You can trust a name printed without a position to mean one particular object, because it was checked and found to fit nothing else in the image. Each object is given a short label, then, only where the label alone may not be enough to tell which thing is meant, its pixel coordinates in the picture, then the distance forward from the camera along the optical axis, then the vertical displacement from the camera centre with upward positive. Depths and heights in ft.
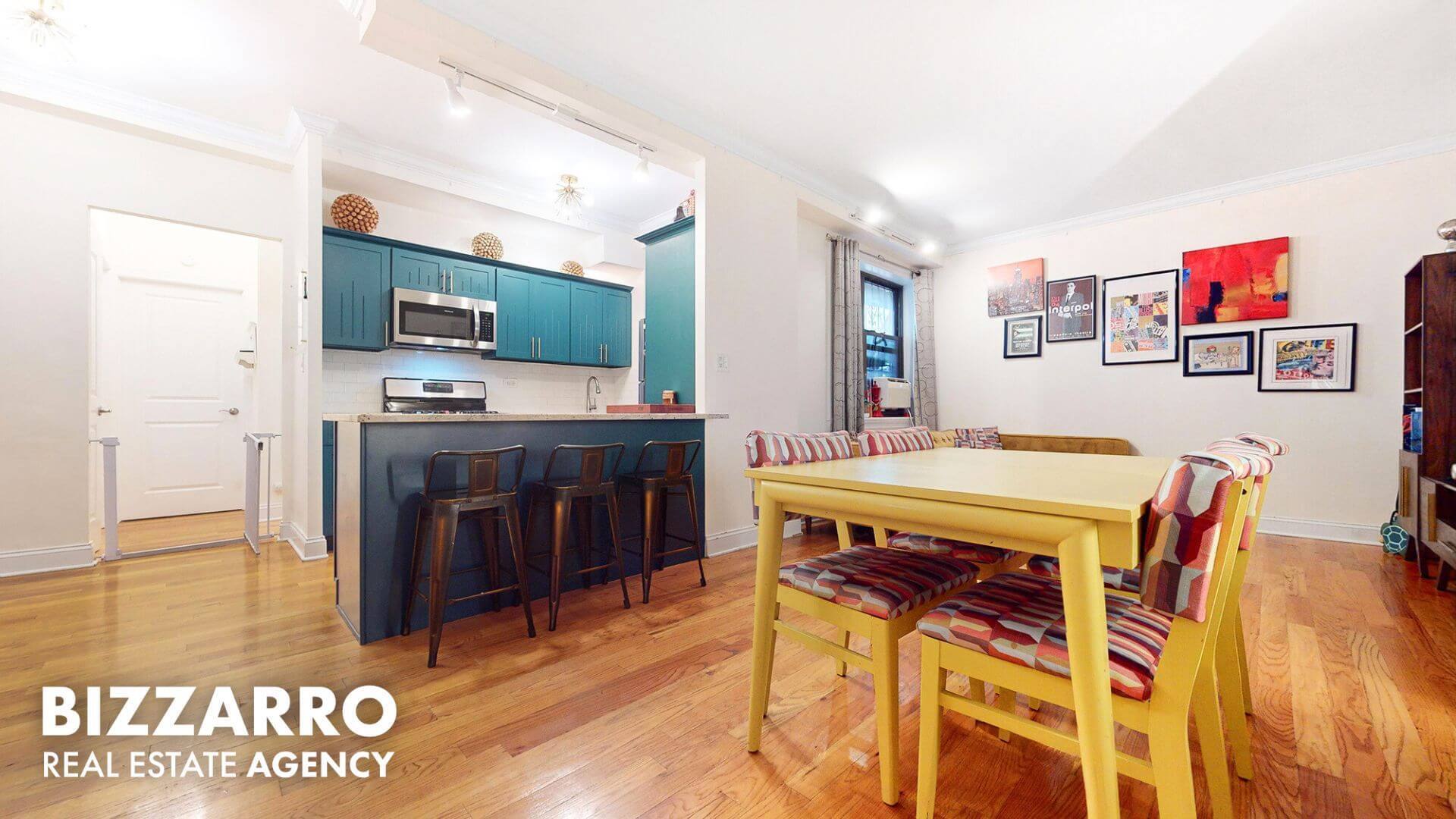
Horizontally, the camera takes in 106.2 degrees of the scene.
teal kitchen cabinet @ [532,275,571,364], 17.02 +2.74
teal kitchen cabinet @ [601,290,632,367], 18.79 +2.75
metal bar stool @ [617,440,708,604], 9.34 -1.49
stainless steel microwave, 13.89 +2.22
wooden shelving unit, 9.94 +0.07
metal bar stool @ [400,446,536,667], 6.99 -1.47
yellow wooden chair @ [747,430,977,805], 4.39 -1.71
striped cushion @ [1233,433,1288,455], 4.79 -0.34
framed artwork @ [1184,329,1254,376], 14.48 +1.42
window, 19.17 +2.72
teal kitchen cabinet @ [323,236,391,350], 13.09 +2.74
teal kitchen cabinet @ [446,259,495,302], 15.21 +3.55
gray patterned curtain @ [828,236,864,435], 15.88 +1.86
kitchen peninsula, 7.48 -1.29
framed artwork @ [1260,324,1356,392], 13.28 +1.22
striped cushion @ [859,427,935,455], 7.64 -0.52
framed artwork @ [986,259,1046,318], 17.99 +3.94
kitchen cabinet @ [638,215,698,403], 12.84 +2.29
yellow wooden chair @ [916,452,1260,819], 3.07 -1.60
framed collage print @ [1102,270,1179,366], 15.55 +2.57
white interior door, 15.57 +0.74
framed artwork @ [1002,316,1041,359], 18.02 +2.27
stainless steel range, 14.70 +0.26
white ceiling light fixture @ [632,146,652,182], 11.51 +5.04
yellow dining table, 3.25 -0.76
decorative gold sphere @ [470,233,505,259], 16.10 +4.69
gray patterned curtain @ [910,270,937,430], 19.34 +1.83
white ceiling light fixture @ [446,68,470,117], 9.16 +5.22
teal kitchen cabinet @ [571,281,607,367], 17.93 +2.61
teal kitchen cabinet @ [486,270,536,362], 16.20 +2.66
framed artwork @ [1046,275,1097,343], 16.88 +3.05
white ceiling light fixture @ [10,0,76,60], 8.31 +5.95
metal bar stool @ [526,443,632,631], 8.16 -1.44
